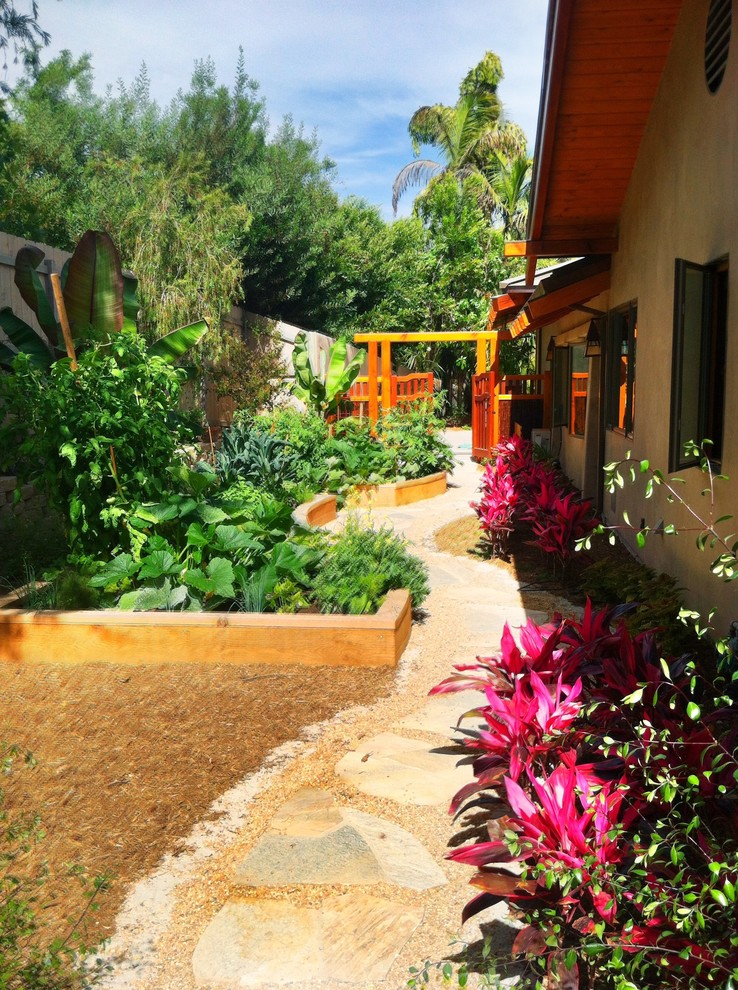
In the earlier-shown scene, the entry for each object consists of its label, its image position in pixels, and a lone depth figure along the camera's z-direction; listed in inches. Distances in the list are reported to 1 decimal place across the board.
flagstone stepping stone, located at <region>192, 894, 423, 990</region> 108.0
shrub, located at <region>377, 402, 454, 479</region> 545.3
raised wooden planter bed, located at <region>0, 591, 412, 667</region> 213.6
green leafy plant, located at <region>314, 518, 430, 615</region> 229.7
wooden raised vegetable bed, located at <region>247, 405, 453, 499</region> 490.0
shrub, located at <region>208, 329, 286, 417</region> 694.5
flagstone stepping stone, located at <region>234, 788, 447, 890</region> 129.2
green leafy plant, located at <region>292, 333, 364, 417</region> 611.5
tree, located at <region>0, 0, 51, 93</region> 413.7
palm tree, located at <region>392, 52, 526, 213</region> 1277.1
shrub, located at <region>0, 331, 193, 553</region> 224.1
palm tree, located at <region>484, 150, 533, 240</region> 945.7
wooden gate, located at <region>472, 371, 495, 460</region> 666.2
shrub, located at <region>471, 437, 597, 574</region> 308.7
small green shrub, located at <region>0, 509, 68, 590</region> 262.7
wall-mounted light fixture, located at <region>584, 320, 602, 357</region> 394.3
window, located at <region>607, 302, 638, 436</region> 327.5
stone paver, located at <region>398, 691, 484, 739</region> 183.3
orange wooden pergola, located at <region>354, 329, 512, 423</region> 671.6
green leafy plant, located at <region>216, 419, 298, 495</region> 410.9
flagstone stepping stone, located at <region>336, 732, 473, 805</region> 155.0
